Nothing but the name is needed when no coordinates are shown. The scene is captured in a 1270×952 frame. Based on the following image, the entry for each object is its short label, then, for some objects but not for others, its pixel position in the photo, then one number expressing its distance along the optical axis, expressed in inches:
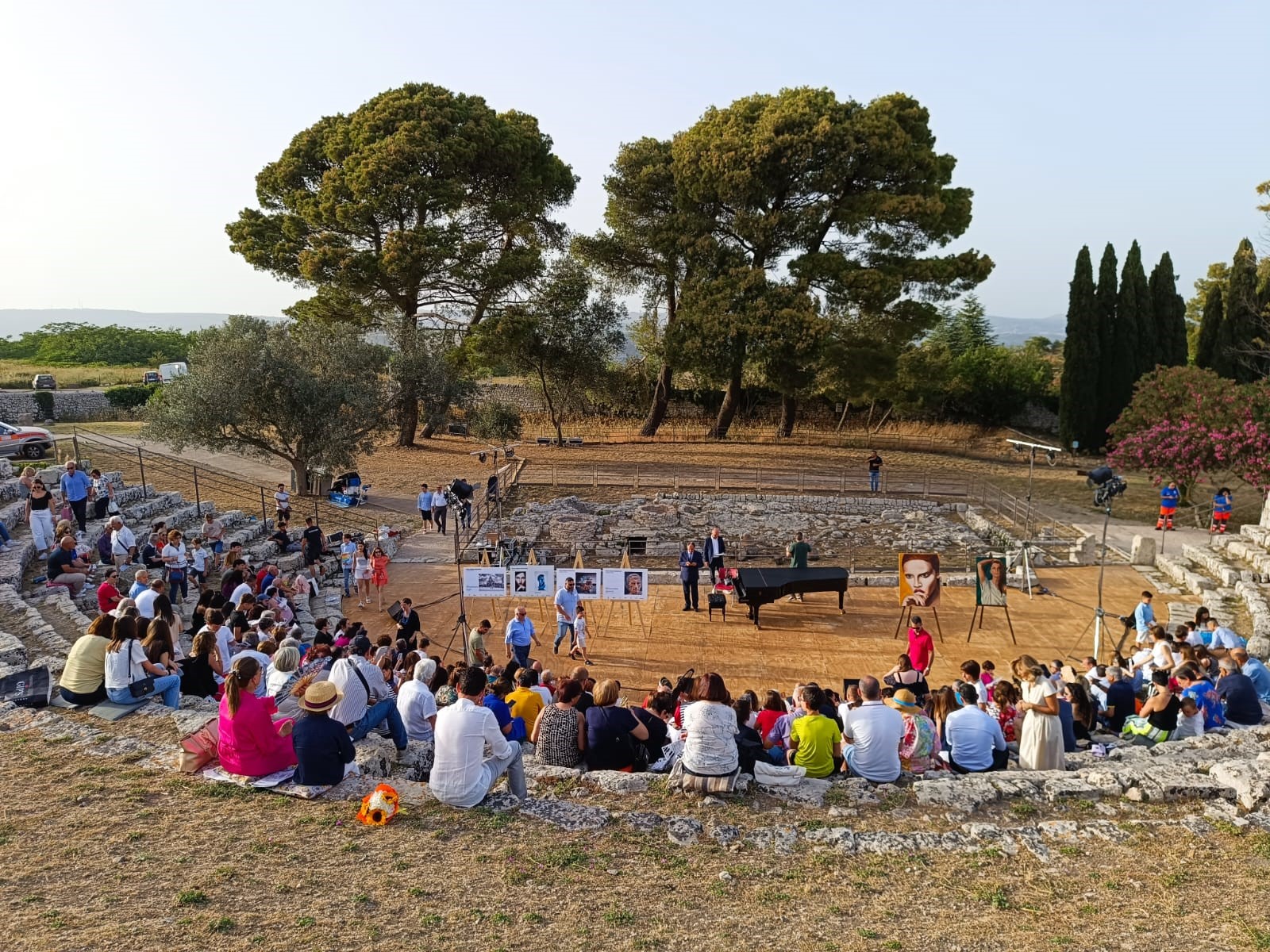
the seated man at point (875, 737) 320.2
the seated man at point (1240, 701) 406.8
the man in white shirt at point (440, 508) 928.9
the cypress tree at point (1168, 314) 1423.5
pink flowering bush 892.0
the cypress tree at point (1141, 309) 1408.7
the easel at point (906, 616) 650.2
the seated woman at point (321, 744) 286.0
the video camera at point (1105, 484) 594.9
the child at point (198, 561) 631.8
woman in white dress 339.6
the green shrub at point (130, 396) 1486.2
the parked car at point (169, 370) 1525.6
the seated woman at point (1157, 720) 389.4
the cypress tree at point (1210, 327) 1398.9
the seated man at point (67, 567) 545.6
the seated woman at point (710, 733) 300.7
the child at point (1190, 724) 389.1
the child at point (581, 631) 592.7
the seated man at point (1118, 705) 414.3
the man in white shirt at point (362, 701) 325.7
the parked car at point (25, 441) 942.4
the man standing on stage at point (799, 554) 738.8
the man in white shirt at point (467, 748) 283.1
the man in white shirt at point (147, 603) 432.5
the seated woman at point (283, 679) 337.4
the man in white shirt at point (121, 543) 596.1
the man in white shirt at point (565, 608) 608.4
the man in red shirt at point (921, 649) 502.3
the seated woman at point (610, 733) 320.5
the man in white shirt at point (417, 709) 345.1
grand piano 676.1
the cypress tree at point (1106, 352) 1406.3
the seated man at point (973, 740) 338.3
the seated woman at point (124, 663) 354.0
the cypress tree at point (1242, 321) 1355.8
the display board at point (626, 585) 630.5
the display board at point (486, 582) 615.2
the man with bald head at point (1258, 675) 440.5
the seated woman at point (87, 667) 358.0
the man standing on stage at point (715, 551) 735.5
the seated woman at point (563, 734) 324.5
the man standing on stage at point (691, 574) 695.7
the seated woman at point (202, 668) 398.0
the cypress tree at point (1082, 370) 1400.1
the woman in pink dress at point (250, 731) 293.3
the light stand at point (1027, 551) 724.7
